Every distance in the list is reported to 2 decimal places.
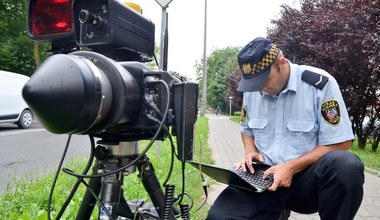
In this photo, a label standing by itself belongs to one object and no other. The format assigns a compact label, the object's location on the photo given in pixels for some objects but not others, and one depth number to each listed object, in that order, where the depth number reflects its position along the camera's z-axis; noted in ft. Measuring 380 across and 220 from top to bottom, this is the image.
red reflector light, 3.90
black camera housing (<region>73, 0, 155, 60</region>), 3.68
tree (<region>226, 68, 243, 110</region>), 76.17
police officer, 6.23
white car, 33.94
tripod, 3.97
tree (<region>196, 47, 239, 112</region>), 187.11
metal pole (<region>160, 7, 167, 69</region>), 12.63
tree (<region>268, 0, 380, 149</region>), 24.47
